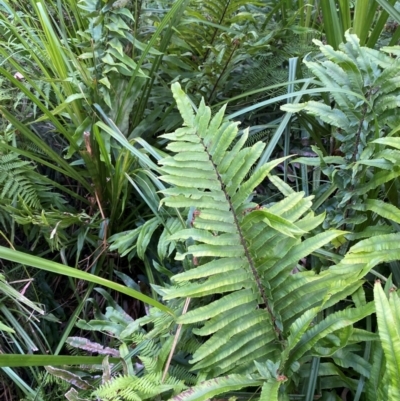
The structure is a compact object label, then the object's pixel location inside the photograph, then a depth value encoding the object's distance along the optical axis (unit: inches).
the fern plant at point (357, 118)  29.9
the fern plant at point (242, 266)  25.4
